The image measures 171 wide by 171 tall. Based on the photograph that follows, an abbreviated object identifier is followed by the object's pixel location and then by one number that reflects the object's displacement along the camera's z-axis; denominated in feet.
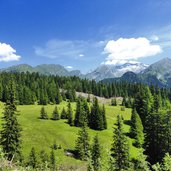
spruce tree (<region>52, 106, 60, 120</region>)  229.57
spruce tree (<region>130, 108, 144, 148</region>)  200.04
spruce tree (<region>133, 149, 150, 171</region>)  41.40
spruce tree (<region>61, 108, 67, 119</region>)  236.01
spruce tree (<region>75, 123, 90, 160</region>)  160.01
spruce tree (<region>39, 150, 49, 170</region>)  125.23
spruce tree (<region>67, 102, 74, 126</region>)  219.16
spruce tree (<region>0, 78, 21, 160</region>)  93.47
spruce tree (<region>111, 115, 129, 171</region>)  101.63
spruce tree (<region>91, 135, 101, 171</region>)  134.53
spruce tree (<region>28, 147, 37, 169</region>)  118.70
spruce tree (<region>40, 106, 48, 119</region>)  231.21
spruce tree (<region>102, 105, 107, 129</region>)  217.92
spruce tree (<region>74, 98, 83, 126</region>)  215.49
